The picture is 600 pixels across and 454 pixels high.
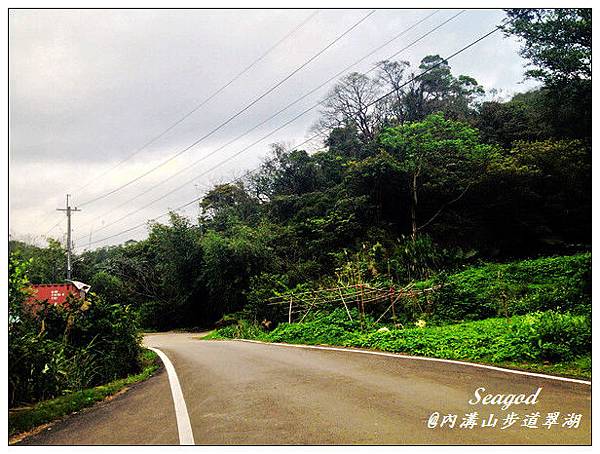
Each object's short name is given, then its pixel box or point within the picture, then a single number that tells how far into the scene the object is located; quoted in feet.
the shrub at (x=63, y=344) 18.22
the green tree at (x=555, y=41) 26.84
